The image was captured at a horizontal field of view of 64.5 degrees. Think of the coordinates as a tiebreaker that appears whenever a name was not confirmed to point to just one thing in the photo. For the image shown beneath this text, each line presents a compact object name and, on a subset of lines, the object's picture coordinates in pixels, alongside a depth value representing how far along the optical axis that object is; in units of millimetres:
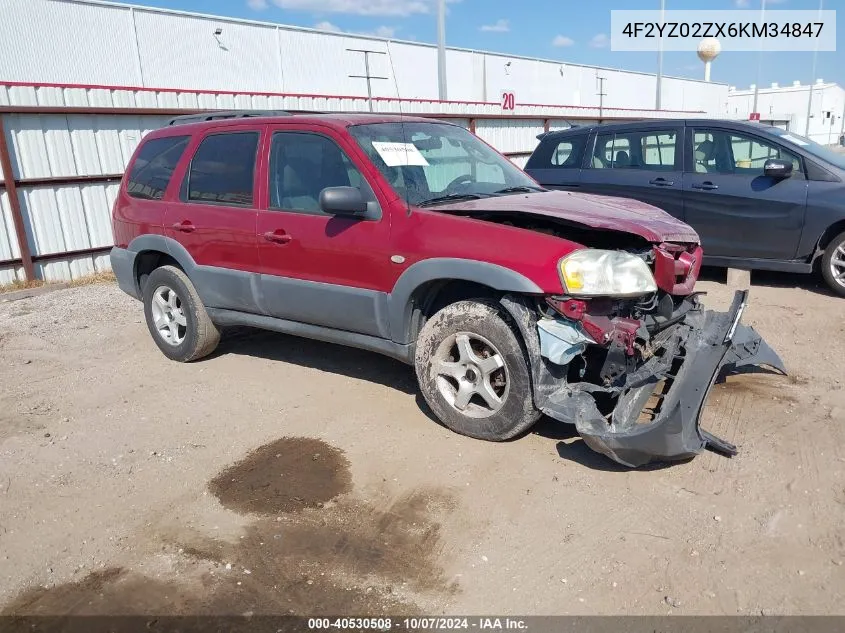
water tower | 54906
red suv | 3531
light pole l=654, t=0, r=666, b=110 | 29344
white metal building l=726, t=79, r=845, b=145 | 62000
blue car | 6770
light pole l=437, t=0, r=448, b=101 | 16531
